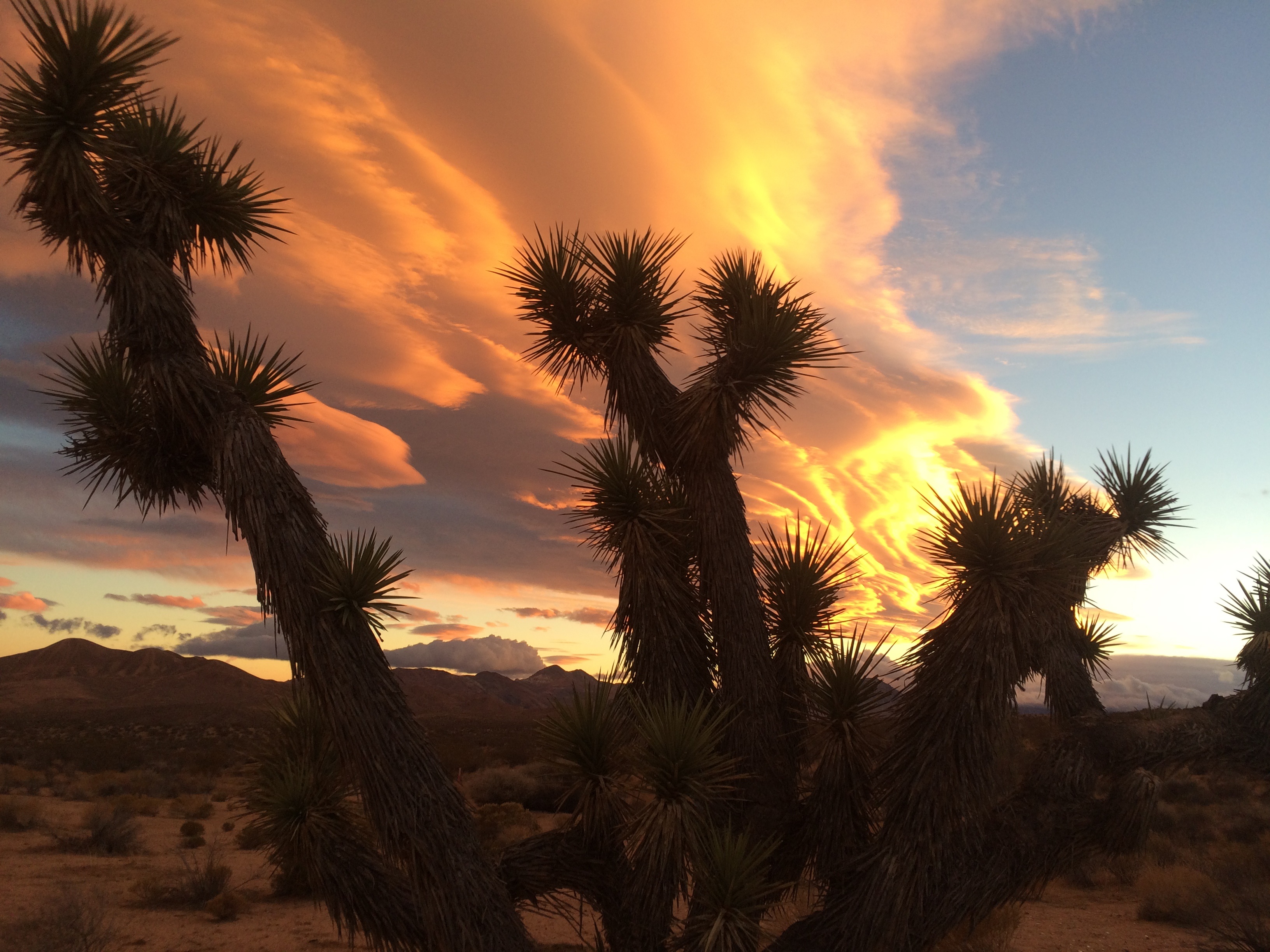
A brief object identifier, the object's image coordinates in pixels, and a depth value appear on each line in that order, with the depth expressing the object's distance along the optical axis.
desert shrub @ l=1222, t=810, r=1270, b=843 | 18.81
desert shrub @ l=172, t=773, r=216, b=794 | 25.52
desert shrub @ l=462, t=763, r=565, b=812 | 22.34
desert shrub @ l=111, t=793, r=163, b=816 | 20.66
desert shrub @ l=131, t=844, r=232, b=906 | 13.29
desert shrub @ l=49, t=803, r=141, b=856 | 16.27
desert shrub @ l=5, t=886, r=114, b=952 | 9.60
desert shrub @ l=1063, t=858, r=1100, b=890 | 17.08
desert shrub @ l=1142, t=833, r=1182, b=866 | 17.12
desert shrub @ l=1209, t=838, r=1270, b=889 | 14.53
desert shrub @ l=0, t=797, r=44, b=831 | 17.77
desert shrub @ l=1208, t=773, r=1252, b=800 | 22.86
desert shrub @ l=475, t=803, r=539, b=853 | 16.86
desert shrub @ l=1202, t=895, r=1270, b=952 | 10.43
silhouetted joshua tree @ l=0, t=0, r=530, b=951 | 5.87
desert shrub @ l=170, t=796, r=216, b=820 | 21.33
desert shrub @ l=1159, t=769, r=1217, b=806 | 22.44
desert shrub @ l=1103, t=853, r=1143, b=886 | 16.67
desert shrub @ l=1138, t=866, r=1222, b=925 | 13.52
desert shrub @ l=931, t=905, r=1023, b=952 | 11.53
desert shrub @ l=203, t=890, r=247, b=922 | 12.73
